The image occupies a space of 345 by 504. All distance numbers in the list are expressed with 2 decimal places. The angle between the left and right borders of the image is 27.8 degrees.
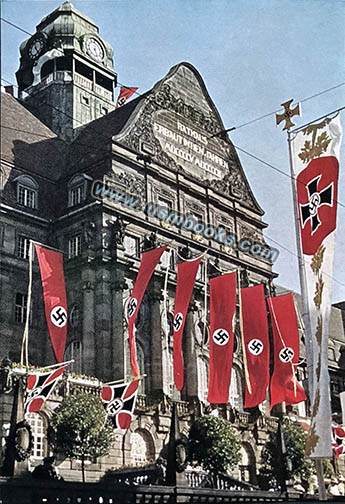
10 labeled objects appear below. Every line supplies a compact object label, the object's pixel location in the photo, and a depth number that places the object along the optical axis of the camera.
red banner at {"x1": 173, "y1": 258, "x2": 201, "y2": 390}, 32.50
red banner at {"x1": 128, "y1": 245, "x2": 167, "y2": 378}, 33.41
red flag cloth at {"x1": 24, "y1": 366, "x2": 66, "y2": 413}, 26.11
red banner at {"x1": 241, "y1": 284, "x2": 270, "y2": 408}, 32.91
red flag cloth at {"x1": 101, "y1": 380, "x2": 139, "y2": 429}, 28.05
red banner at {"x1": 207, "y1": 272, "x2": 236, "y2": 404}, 30.59
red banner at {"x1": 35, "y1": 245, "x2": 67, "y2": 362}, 31.42
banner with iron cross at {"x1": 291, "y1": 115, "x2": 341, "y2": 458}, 20.09
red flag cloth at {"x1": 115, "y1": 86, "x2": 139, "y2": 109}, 54.64
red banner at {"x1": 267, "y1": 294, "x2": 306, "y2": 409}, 34.88
